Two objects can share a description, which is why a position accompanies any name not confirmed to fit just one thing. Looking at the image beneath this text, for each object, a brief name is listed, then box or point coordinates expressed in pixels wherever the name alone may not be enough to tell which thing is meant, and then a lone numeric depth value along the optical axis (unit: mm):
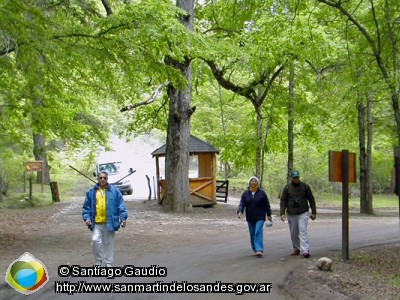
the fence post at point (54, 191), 26027
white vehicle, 32969
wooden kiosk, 23359
